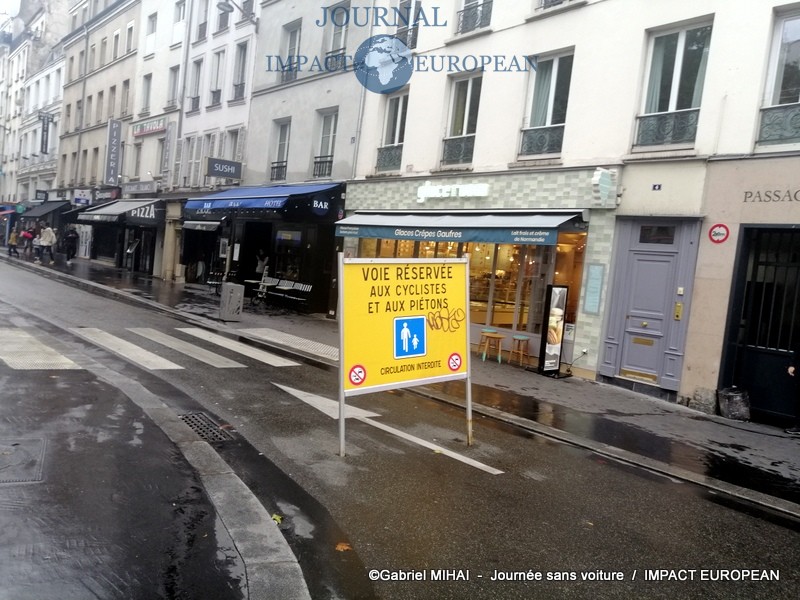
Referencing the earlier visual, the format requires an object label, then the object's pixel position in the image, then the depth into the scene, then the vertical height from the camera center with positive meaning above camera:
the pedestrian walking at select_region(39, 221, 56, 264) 26.64 -0.32
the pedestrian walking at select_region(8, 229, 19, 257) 30.50 -0.89
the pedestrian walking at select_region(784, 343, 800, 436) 8.31 -0.93
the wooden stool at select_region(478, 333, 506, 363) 11.88 -1.29
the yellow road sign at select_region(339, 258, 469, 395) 5.60 -0.51
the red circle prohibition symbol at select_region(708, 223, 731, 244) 9.21 +1.07
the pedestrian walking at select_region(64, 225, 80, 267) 30.87 -0.48
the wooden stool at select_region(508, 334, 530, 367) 11.94 -1.27
